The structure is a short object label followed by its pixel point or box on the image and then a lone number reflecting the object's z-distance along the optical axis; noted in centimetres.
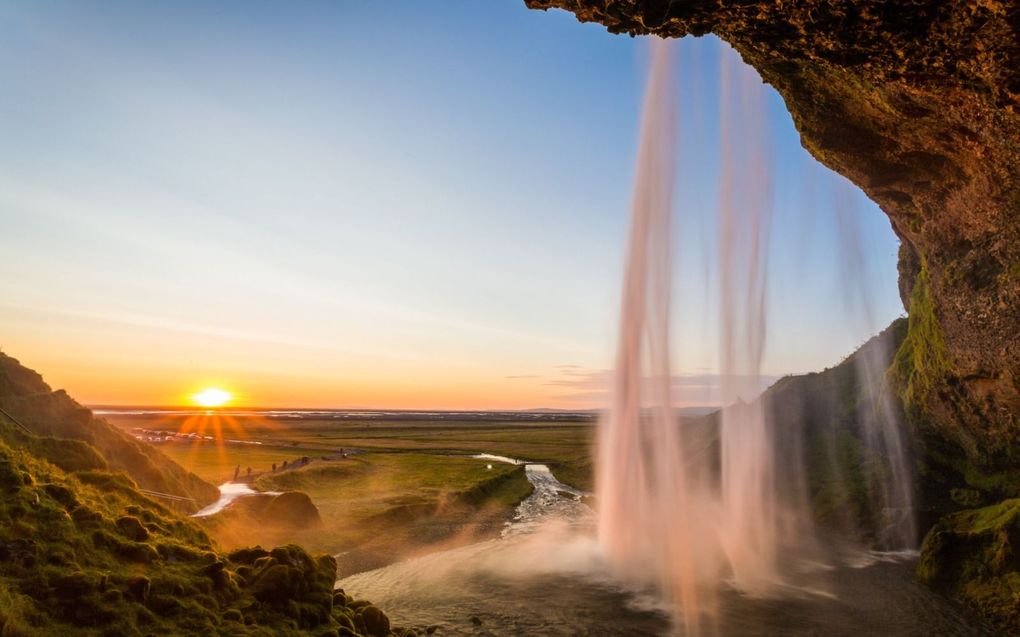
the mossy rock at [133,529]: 1392
